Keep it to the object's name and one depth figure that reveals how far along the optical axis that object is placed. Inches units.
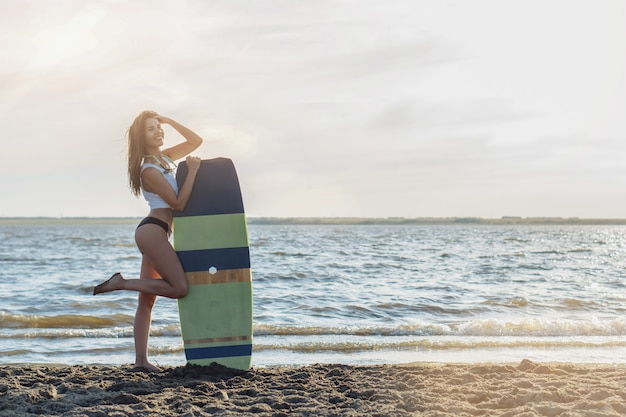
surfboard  201.9
